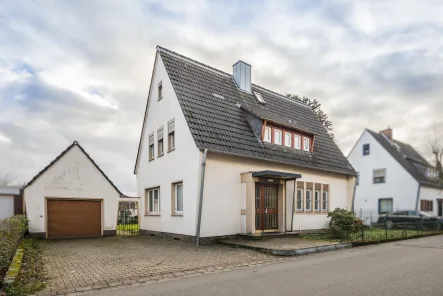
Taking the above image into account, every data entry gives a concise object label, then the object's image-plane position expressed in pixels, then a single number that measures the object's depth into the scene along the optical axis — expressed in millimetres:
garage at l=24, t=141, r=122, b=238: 17297
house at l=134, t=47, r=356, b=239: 14570
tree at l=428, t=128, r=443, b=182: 31908
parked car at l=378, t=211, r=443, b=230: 22797
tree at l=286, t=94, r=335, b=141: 38312
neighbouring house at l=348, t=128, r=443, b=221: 30812
